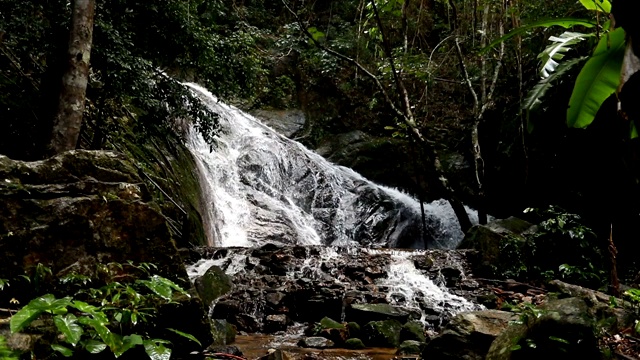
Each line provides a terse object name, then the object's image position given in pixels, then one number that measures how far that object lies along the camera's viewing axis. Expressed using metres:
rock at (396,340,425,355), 4.46
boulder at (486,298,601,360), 2.75
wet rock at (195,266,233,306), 6.00
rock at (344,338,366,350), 4.76
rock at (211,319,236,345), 4.54
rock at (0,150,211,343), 2.69
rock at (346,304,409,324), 5.39
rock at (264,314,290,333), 5.57
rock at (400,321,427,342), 4.93
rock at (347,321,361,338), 5.06
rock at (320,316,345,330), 5.21
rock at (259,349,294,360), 3.54
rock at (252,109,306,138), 16.23
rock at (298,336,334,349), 4.75
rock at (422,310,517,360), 3.52
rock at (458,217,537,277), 7.07
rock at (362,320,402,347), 4.84
